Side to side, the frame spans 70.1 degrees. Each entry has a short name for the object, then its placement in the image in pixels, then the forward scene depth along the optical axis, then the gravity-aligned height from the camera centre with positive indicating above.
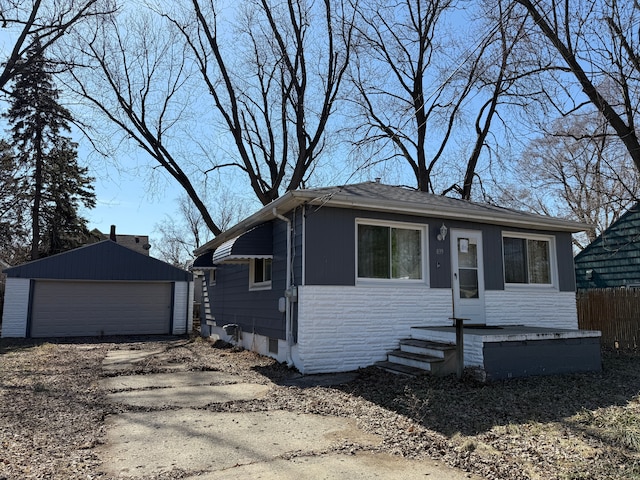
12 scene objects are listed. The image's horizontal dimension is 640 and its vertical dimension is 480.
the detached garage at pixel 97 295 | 15.88 -0.28
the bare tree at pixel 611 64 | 8.73 +4.55
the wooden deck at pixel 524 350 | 6.78 -0.95
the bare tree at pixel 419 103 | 17.23 +7.10
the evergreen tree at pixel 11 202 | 21.53 +4.35
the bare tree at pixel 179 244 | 36.53 +3.88
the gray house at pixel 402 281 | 7.57 +0.15
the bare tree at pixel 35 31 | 11.30 +6.53
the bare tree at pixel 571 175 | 12.49 +4.72
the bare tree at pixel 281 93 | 16.44 +7.69
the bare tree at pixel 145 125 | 16.80 +6.15
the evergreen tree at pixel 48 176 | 24.14 +6.27
